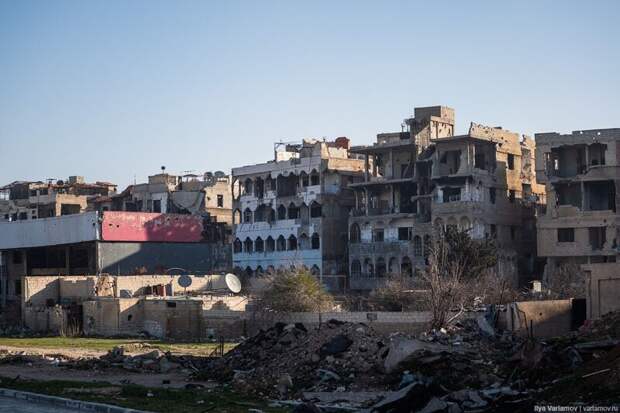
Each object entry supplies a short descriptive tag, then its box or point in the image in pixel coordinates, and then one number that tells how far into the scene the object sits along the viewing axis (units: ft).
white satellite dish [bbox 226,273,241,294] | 165.99
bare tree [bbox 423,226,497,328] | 114.83
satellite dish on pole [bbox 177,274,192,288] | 183.28
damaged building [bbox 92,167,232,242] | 261.03
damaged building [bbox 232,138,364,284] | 222.48
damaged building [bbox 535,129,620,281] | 181.98
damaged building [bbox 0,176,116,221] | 282.56
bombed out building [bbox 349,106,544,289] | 195.93
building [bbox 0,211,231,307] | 218.59
